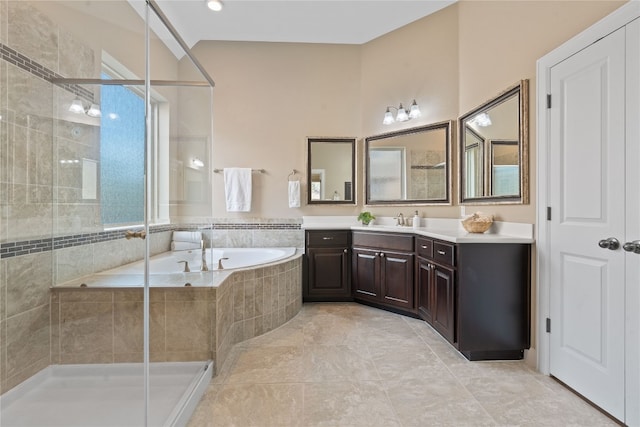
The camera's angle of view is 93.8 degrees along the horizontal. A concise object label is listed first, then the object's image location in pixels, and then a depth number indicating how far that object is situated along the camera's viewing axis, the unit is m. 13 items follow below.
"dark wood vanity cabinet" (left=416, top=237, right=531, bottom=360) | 2.04
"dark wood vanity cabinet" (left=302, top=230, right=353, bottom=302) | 3.26
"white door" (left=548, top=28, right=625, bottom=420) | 1.50
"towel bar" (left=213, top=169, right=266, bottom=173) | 3.62
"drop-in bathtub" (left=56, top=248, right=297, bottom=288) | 1.74
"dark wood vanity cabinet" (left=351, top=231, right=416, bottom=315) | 2.82
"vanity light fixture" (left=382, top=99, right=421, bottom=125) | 3.22
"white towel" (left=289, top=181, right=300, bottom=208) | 3.58
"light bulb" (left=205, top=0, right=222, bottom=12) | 2.88
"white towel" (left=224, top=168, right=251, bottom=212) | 3.54
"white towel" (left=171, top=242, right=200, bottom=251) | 2.17
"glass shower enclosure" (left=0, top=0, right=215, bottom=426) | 1.46
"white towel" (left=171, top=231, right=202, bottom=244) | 2.29
